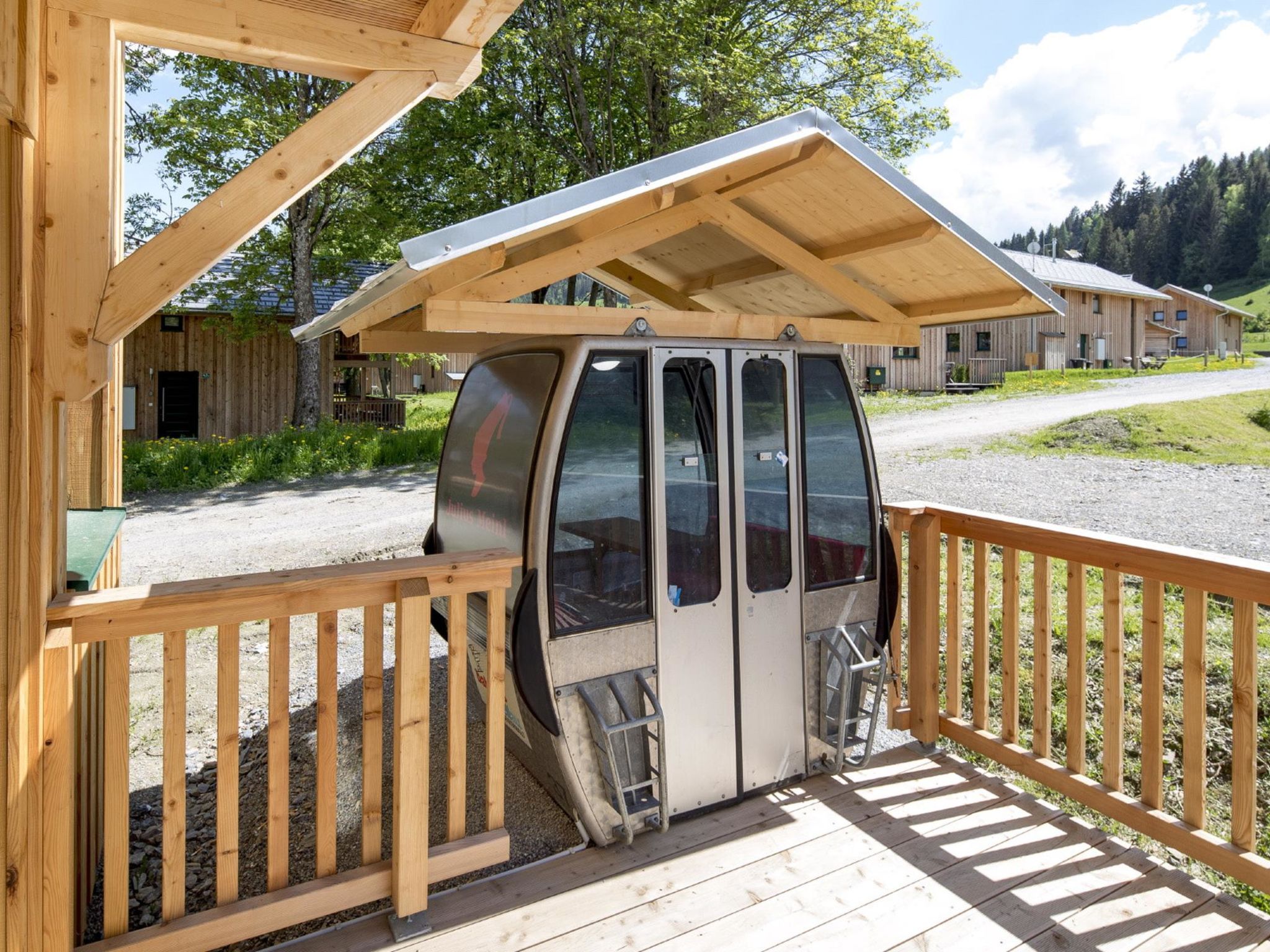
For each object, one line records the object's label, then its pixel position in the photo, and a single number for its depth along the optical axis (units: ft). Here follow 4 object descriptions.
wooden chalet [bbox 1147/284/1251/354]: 142.51
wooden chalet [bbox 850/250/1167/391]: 87.81
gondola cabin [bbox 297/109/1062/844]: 8.75
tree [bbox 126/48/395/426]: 41.34
